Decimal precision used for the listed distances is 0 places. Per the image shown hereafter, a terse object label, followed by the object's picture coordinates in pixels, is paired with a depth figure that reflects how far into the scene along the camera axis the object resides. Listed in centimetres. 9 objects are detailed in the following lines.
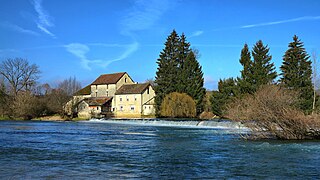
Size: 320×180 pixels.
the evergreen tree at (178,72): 5912
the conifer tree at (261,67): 4981
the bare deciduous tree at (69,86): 10794
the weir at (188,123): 3747
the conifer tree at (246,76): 5031
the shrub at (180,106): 5506
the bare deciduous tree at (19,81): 6881
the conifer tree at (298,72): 4597
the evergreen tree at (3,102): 6425
